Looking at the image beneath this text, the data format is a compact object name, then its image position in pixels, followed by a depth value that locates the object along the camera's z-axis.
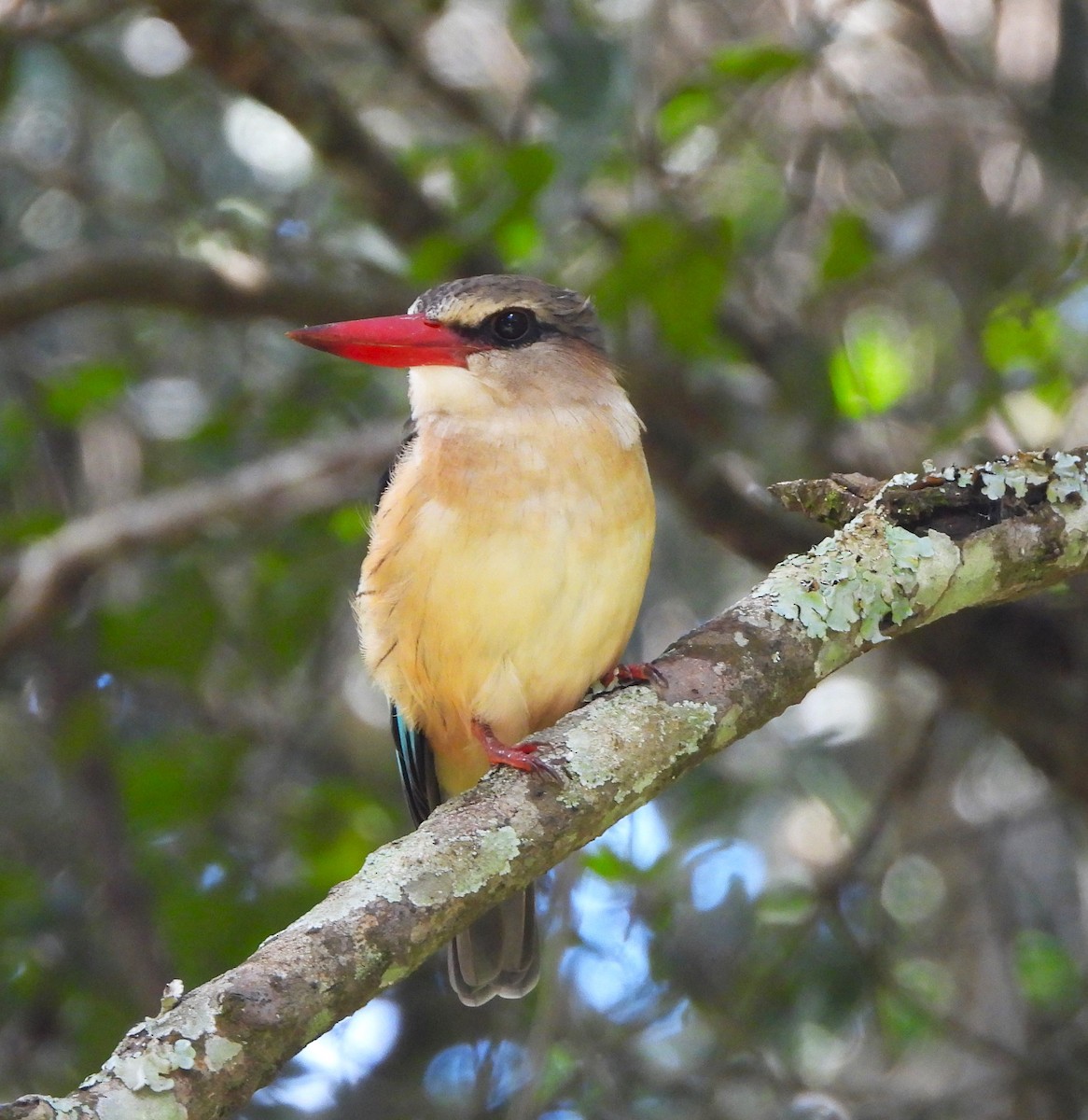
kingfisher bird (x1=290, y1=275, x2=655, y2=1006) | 5.19
